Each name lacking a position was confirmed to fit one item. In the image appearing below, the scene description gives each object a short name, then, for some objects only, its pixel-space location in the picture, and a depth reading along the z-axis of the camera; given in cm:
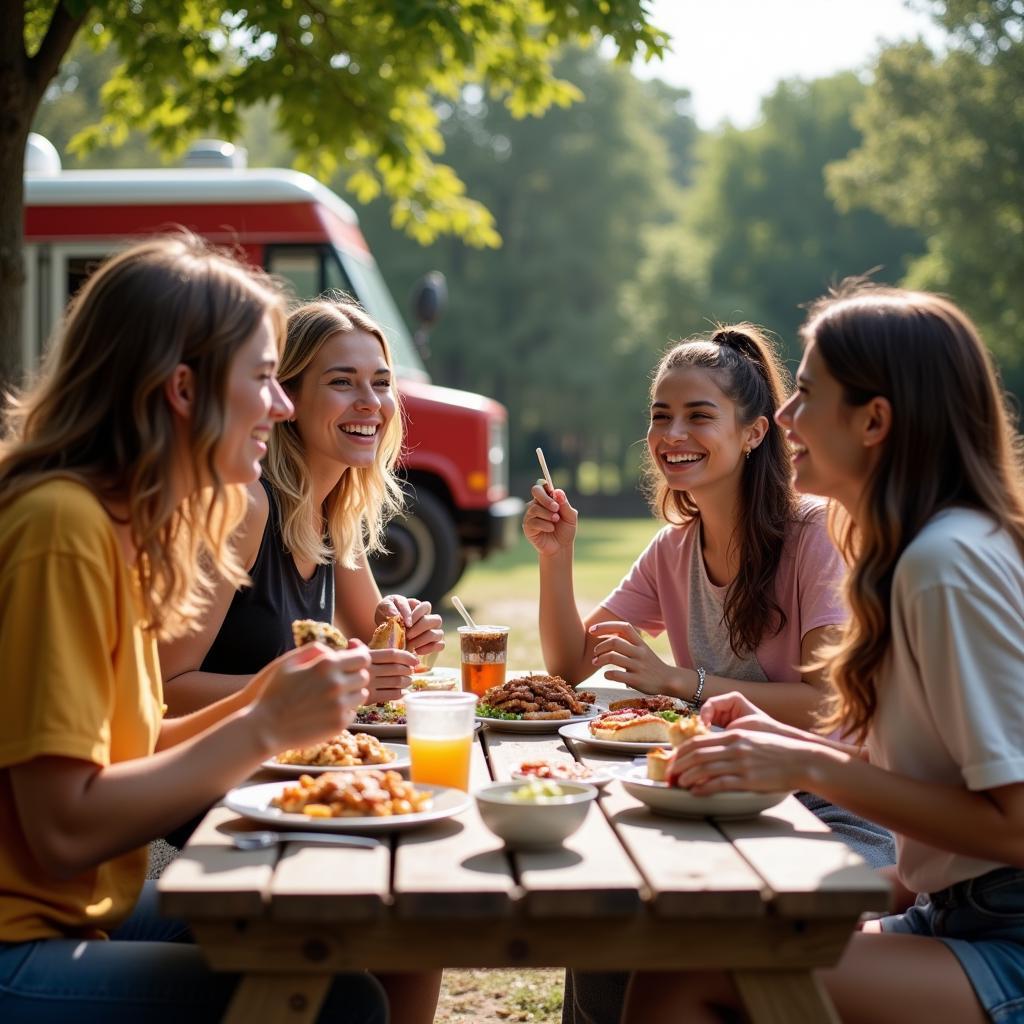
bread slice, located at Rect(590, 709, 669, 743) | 257
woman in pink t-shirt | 308
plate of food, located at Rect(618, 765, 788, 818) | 198
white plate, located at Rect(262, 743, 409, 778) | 228
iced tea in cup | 310
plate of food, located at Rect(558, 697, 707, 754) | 254
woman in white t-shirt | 193
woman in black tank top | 313
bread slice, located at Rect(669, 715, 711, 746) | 218
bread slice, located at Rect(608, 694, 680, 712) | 278
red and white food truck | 951
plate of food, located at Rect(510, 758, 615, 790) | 219
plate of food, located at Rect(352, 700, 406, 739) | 271
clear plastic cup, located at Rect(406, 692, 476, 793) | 217
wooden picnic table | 163
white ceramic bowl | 179
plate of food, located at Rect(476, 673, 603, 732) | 280
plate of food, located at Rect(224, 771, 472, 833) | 191
